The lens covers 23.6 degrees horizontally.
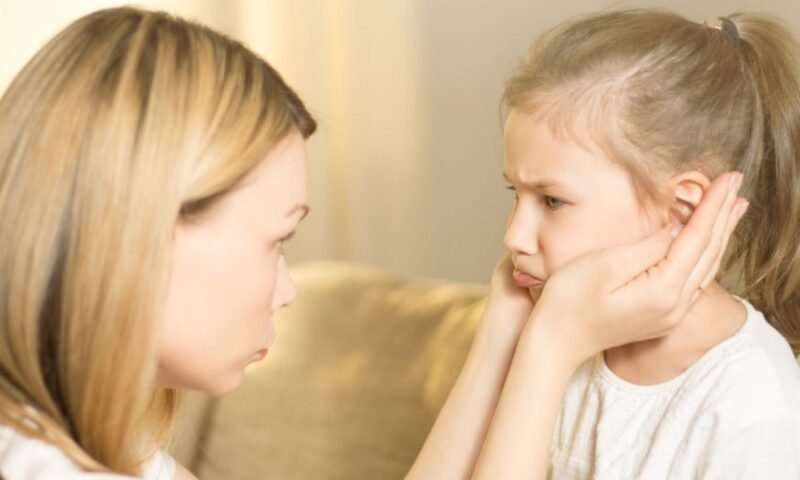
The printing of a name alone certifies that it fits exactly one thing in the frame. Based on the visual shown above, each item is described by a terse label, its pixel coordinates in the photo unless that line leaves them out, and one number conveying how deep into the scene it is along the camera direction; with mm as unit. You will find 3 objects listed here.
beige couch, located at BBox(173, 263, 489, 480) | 1620
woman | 1182
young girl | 1357
